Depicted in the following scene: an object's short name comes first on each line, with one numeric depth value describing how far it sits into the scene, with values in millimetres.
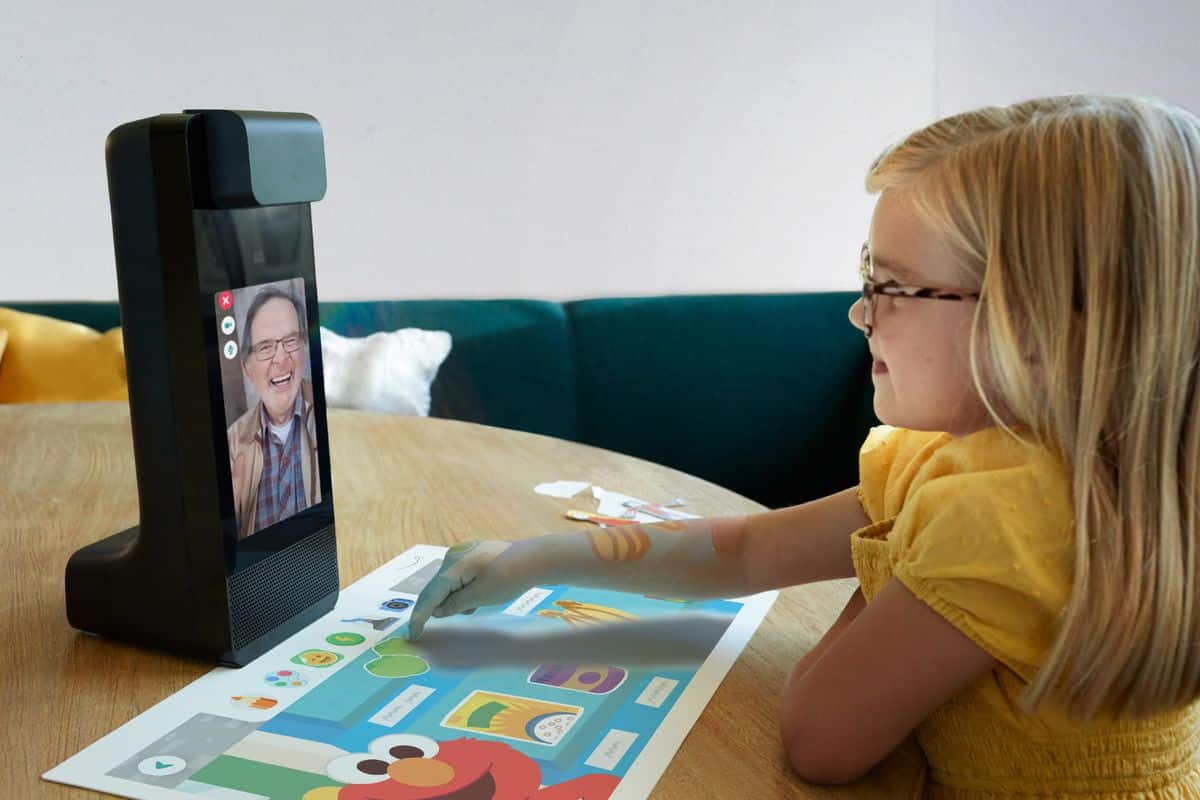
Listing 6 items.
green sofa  2637
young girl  657
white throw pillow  2428
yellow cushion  2430
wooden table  725
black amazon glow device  777
